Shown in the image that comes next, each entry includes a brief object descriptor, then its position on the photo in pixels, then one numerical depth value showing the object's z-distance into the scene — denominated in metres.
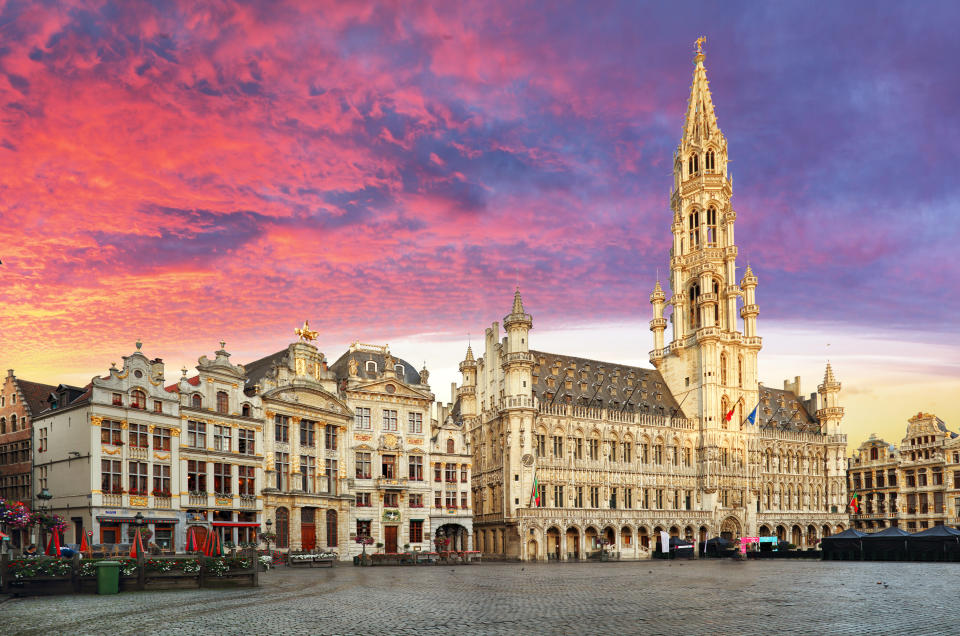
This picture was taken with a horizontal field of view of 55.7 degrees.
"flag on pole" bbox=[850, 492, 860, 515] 110.46
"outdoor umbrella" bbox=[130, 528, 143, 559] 36.34
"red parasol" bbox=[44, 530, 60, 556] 37.09
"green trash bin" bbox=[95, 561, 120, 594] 31.84
